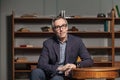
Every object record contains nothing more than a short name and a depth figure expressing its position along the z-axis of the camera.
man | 3.27
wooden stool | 2.87
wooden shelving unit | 6.37
